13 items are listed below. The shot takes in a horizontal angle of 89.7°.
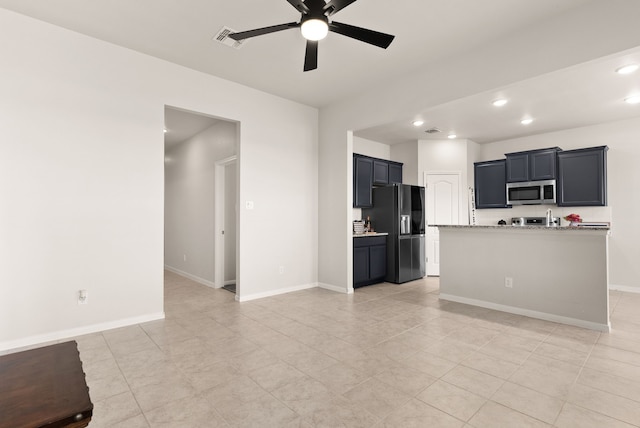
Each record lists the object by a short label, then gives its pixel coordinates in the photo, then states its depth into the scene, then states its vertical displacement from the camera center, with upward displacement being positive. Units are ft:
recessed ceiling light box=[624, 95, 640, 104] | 14.28 +5.18
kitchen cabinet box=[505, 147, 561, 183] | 18.60 +2.99
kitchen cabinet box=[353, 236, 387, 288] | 17.26 -2.47
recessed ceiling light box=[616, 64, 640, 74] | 11.10 +5.13
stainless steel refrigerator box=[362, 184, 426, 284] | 18.80 -0.60
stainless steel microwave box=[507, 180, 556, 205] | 18.62 +1.33
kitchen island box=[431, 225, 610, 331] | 11.05 -2.18
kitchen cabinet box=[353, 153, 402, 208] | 18.83 +2.48
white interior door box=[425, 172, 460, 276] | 21.44 +0.84
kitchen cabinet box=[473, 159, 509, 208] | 20.68 +2.08
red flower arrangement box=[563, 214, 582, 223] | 16.30 -0.18
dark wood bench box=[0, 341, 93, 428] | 2.87 -1.74
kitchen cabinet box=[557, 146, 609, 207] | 17.21 +2.06
